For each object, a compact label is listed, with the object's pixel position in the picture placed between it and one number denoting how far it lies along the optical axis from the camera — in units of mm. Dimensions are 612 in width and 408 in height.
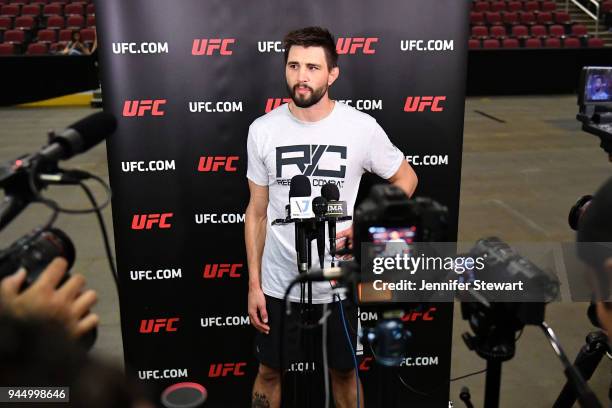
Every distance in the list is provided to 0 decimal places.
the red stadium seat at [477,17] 15562
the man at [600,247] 1272
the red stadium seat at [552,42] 14445
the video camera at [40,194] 1343
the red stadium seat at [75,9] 15119
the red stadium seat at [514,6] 16047
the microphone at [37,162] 1437
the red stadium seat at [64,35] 14219
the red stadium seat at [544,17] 15680
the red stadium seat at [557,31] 15078
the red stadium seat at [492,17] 15531
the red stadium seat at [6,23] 14695
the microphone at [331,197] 2088
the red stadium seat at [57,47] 13758
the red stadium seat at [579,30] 15109
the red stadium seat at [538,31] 15045
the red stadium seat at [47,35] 14195
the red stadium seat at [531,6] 16156
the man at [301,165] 2646
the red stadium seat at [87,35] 14000
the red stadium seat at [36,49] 13492
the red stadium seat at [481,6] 15919
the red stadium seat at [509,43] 14305
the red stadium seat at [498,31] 14914
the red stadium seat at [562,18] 15678
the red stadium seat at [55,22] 14844
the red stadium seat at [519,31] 14969
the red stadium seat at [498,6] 15969
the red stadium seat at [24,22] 14695
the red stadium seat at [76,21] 14727
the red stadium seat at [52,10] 15195
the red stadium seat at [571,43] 14329
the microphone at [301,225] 2148
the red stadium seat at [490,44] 14180
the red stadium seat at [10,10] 15184
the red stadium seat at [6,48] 13117
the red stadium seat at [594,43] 14438
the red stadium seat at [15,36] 13945
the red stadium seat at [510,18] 15486
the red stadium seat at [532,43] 14312
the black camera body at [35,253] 1321
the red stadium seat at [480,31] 14820
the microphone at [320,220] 2059
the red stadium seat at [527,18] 15609
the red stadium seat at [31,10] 15195
